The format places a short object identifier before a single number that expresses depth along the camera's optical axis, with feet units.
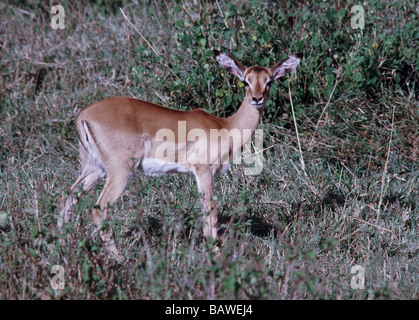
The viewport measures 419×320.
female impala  15.14
